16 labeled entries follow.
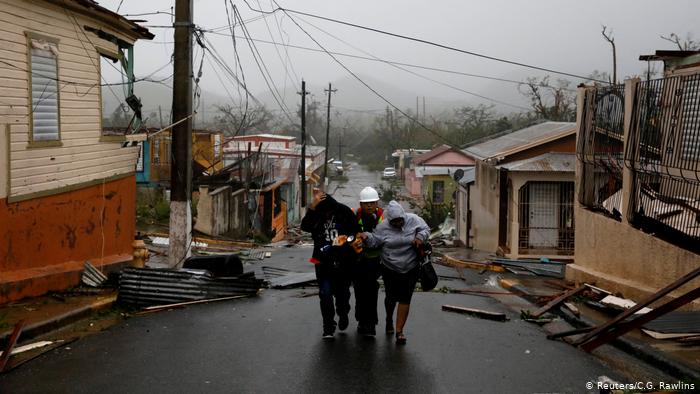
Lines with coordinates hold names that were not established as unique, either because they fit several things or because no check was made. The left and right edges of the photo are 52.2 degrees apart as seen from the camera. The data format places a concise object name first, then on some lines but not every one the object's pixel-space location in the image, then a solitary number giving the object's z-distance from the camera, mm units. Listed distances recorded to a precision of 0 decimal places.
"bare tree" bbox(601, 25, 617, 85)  33250
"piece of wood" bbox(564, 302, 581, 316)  10273
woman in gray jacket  7855
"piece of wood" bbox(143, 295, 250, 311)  10172
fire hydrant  14297
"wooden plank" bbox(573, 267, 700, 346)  6750
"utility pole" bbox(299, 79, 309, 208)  40750
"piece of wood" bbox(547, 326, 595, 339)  8094
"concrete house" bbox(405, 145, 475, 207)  52500
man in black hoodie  8055
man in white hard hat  8195
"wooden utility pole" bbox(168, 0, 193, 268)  13062
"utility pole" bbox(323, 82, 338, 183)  53597
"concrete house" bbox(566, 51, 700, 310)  10242
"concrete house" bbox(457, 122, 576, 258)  22844
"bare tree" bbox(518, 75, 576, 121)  49706
